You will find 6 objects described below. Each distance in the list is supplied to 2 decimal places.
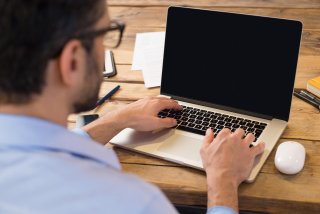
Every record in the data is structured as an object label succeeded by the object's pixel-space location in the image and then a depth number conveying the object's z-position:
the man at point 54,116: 0.62
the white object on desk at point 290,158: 0.98
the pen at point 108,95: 1.29
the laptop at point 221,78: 1.09
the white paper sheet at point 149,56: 1.38
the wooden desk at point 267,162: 0.95
